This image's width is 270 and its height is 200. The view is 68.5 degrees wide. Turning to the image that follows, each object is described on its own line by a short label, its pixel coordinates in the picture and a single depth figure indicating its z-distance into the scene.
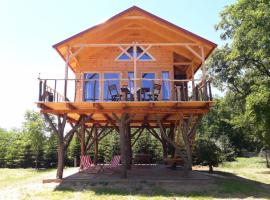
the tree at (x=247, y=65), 10.28
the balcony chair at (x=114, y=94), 9.07
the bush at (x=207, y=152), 11.58
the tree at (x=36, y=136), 16.09
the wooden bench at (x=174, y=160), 9.94
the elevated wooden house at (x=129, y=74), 8.89
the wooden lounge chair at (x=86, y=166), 10.15
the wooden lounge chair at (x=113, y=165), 10.23
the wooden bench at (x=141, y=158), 13.55
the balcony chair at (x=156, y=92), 8.91
